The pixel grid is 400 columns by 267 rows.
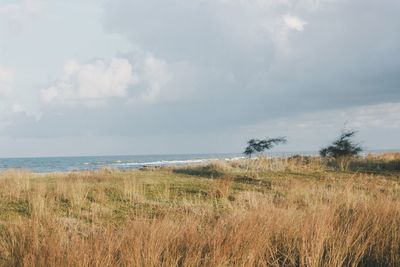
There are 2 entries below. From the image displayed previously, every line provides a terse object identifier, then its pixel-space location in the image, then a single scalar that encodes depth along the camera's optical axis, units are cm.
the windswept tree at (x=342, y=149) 3209
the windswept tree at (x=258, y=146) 3572
